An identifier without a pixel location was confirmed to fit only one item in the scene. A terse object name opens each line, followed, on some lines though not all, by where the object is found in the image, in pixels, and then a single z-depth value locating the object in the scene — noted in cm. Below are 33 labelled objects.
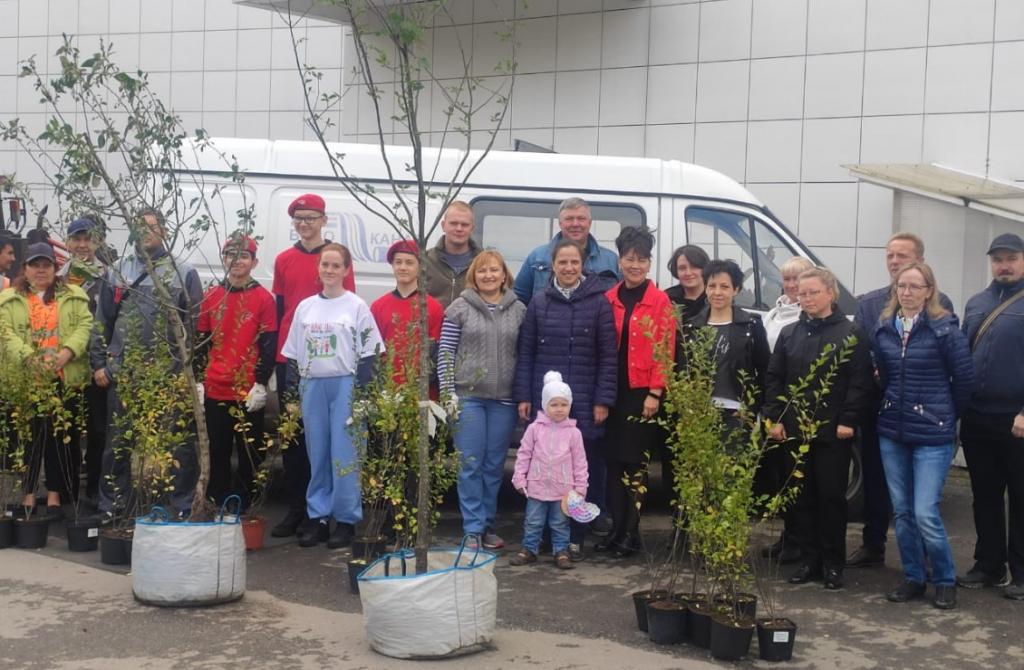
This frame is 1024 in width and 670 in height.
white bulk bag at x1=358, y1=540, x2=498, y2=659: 525
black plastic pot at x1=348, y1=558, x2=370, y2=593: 642
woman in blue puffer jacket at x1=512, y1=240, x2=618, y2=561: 716
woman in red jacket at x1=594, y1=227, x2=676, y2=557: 711
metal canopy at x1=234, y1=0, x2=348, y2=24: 1339
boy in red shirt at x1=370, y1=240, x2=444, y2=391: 733
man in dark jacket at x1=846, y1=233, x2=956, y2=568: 702
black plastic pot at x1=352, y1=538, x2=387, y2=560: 672
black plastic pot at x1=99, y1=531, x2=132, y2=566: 700
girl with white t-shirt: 733
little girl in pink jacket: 703
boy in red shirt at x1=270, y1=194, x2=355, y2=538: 784
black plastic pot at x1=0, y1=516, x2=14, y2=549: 745
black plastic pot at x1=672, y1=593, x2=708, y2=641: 560
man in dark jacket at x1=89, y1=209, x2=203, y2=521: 720
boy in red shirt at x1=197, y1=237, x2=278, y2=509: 761
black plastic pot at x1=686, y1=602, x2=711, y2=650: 550
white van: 869
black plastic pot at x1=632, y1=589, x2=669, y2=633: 573
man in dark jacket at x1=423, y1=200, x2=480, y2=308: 789
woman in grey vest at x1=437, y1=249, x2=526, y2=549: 730
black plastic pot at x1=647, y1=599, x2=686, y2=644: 556
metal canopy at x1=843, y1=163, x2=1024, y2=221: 1070
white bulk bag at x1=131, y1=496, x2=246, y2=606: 604
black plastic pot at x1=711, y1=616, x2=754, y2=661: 532
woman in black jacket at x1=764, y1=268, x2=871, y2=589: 652
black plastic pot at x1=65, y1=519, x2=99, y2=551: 732
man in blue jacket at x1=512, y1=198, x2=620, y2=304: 765
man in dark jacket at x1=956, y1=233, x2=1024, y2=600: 640
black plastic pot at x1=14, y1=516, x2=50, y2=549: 744
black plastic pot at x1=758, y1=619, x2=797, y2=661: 534
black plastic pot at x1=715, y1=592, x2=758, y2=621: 550
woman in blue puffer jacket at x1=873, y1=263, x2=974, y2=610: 623
